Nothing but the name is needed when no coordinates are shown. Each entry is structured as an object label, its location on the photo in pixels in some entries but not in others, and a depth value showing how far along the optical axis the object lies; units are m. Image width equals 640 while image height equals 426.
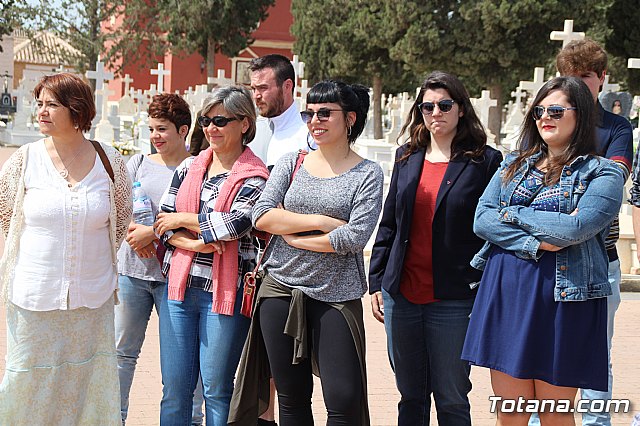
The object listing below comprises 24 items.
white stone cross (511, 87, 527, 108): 35.38
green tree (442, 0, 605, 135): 33.19
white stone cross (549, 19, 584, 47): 12.15
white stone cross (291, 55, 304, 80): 21.54
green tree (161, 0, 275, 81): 43.31
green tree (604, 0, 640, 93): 28.33
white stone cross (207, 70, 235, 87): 24.89
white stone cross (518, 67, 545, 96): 18.50
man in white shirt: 5.31
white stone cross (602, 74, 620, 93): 22.99
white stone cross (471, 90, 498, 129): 25.34
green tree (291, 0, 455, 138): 35.84
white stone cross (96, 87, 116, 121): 28.01
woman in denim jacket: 3.89
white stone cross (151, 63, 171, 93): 33.09
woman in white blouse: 4.33
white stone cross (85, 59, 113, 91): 26.48
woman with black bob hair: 4.22
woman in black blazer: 4.39
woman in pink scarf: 4.48
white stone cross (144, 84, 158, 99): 39.08
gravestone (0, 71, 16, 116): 49.78
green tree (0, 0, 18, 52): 42.72
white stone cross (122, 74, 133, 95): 45.73
